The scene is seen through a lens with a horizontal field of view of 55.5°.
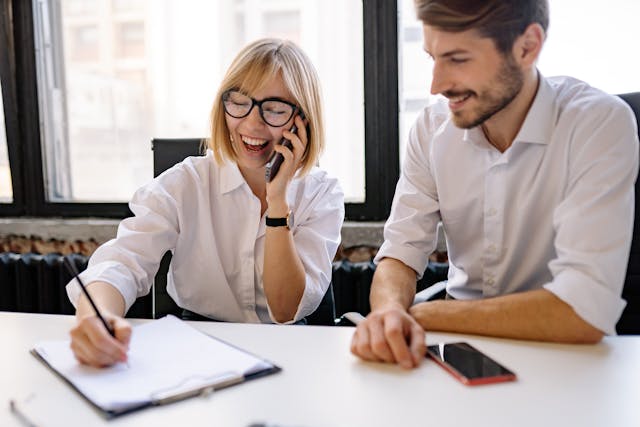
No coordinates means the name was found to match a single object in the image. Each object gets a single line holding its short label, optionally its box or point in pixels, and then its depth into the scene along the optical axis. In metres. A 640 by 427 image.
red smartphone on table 0.89
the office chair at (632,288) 1.44
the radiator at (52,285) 2.22
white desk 0.78
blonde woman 1.52
